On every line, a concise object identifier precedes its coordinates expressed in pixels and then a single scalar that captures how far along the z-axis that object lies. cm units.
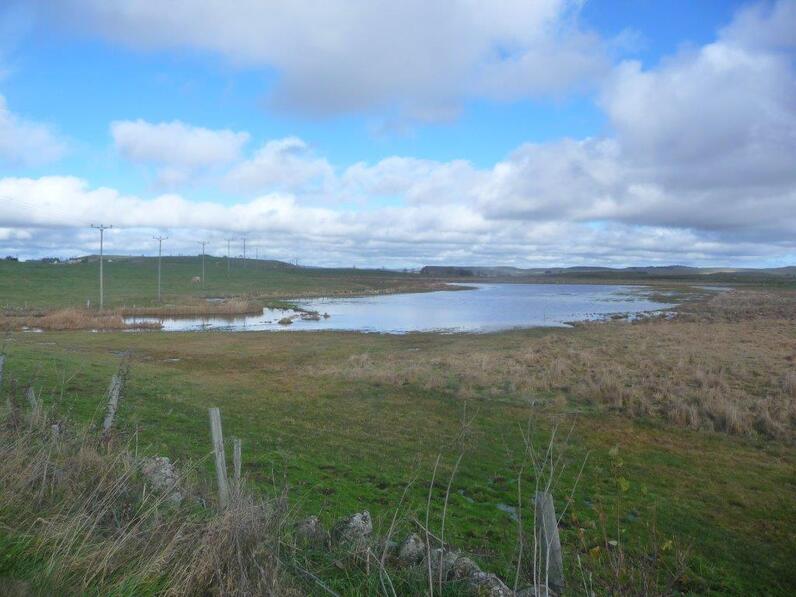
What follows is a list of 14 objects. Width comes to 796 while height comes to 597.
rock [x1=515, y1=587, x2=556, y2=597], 444
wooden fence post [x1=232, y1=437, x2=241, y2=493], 549
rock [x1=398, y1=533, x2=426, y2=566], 555
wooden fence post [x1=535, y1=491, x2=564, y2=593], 406
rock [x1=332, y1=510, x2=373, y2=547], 575
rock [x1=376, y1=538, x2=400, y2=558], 553
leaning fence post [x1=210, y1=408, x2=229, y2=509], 564
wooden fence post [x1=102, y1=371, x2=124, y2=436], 728
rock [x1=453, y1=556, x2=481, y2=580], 514
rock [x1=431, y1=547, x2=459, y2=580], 506
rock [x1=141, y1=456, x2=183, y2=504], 563
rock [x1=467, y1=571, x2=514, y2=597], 464
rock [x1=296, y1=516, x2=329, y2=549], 570
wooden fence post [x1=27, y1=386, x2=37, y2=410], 797
